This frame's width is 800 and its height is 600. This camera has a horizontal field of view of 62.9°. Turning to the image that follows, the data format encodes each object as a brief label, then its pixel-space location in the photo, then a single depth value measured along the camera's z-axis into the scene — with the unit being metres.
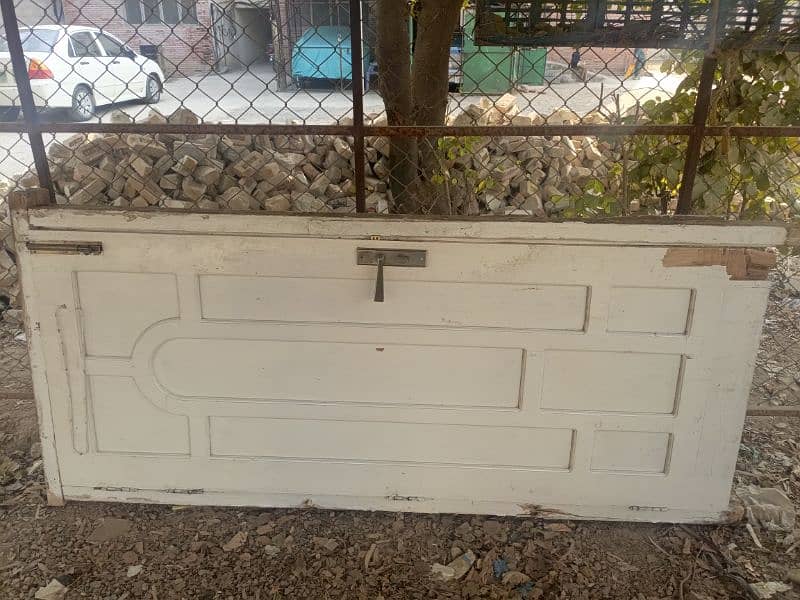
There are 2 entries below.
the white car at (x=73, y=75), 7.53
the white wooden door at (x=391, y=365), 2.27
